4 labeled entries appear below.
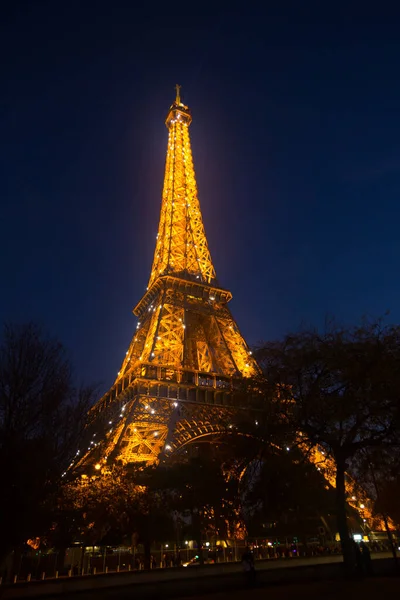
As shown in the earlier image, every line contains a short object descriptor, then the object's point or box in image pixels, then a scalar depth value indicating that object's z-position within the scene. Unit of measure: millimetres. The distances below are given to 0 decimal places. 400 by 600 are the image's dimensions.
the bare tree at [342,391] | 12984
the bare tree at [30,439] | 9336
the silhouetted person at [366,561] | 12062
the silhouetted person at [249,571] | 10891
